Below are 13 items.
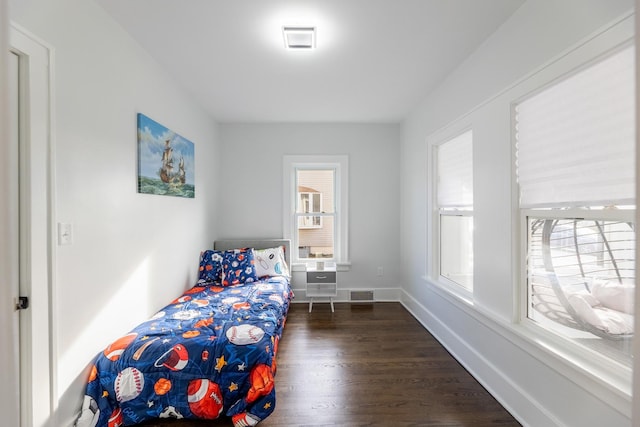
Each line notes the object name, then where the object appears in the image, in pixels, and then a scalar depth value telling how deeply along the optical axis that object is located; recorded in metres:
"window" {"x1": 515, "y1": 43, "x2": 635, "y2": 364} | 1.31
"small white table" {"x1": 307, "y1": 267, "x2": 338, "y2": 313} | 3.76
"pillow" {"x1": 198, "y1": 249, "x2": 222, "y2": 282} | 3.37
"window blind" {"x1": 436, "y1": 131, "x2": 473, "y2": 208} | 2.55
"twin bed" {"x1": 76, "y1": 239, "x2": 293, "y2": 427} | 1.71
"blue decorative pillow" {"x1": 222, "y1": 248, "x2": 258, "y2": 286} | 3.34
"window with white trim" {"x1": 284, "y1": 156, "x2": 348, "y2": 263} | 4.25
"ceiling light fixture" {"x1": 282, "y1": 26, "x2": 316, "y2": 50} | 2.01
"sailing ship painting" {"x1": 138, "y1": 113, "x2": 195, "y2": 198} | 2.25
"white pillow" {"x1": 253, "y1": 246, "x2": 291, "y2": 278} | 3.61
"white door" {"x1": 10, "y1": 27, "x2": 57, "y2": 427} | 1.36
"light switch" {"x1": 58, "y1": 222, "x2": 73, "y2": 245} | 1.52
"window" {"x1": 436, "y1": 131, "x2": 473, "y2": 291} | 2.56
